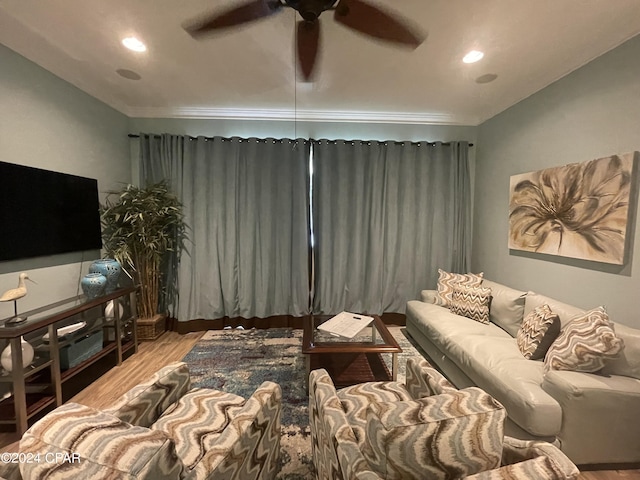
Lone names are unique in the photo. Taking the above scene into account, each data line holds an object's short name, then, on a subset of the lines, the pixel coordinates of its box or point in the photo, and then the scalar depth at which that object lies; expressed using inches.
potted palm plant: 113.3
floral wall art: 75.9
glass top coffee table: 82.4
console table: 68.6
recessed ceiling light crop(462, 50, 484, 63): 84.8
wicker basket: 123.1
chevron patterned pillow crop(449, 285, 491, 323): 106.9
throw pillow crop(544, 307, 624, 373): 62.0
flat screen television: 79.0
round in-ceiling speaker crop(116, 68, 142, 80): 96.5
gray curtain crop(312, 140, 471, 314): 136.9
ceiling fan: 60.5
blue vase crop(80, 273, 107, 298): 96.5
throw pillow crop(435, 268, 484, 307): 116.9
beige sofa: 58.7
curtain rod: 129.4
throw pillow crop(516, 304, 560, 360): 76.7
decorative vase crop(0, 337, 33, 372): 68.7
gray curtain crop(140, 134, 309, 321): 130.5
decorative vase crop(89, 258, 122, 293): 102.8
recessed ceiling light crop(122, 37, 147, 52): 80.0
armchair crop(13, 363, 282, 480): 27.2
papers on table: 94.0
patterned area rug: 66.6
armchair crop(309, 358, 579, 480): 31.4
